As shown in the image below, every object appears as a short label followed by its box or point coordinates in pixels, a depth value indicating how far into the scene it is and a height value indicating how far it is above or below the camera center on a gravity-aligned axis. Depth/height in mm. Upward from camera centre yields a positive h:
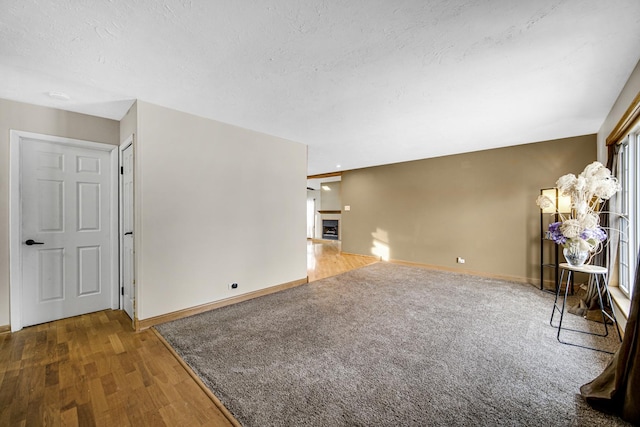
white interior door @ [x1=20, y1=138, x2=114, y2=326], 2754 -272
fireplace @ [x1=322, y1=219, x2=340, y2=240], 10031 -754
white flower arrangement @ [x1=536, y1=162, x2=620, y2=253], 2439 +69
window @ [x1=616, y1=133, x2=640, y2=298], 2652 +56
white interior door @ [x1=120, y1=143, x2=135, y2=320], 2902 -256
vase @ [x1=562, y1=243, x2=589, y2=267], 2521 -410
